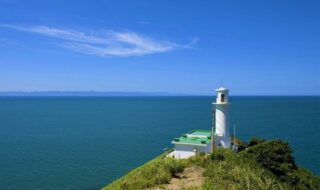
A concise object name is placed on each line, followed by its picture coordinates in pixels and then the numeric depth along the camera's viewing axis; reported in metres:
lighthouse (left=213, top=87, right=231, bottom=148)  36.47
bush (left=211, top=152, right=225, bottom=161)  21.39
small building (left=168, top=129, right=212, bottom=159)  32.84
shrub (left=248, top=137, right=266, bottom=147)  34.22
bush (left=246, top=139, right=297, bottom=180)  27.64
